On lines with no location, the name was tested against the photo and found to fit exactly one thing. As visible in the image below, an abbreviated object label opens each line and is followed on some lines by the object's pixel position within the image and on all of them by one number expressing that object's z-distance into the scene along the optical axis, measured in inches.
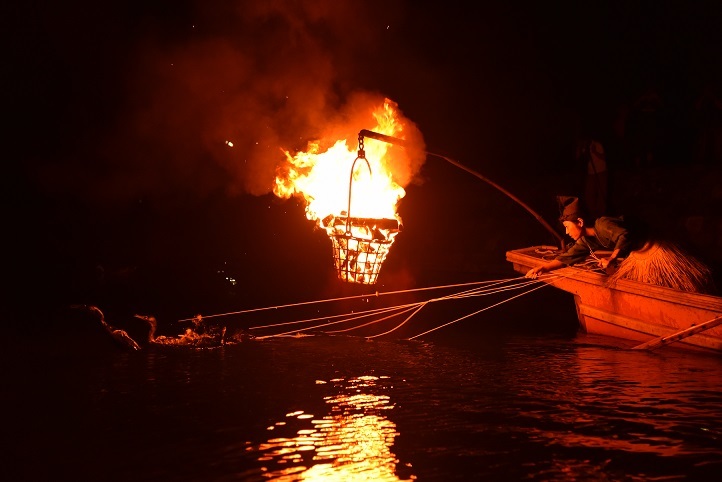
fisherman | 399.9
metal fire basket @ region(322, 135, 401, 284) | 343.0
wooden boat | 373.4
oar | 361.7
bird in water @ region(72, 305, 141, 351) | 415.5
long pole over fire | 365.2
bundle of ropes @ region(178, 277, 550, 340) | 490.6
